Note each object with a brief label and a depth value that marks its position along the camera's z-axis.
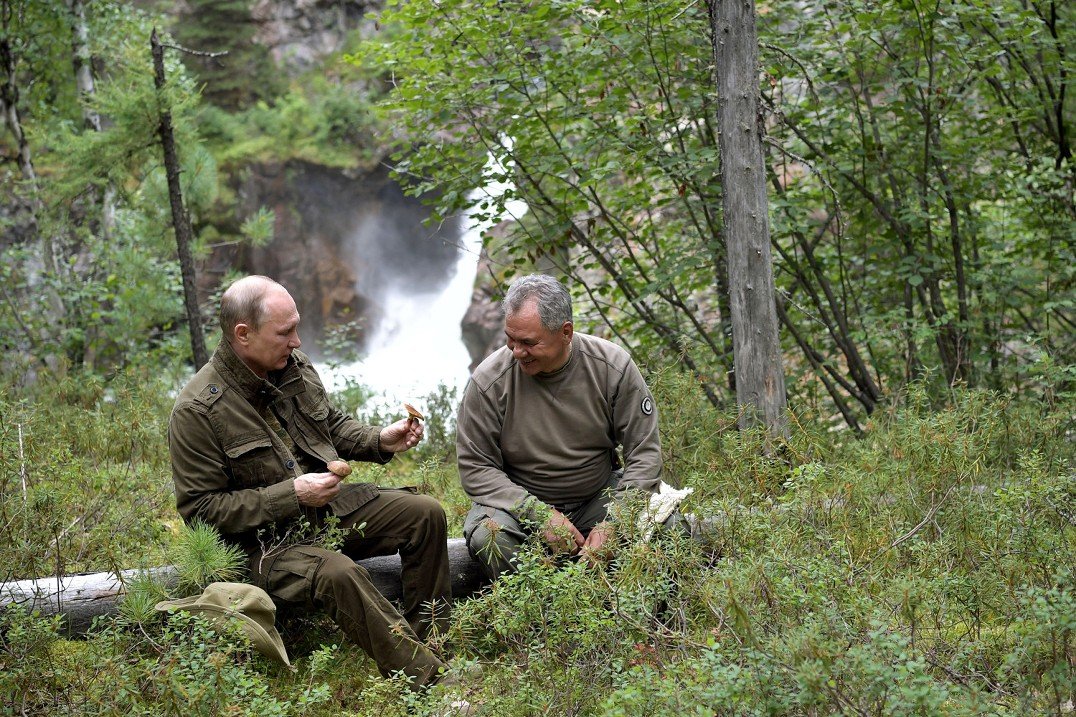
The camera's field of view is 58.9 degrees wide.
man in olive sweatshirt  4.35
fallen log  3.91
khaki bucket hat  3.54
